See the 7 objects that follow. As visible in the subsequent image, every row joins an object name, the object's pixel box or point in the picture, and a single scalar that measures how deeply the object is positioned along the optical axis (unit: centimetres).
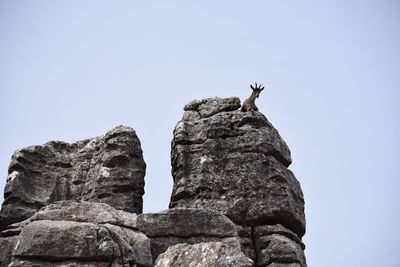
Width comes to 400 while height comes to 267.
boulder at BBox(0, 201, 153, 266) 1416
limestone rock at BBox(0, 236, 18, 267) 1904
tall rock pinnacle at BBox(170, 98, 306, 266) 2202
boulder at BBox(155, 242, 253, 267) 1244
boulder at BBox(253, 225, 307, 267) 2075
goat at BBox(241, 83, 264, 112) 2669
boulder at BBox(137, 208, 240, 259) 1786
